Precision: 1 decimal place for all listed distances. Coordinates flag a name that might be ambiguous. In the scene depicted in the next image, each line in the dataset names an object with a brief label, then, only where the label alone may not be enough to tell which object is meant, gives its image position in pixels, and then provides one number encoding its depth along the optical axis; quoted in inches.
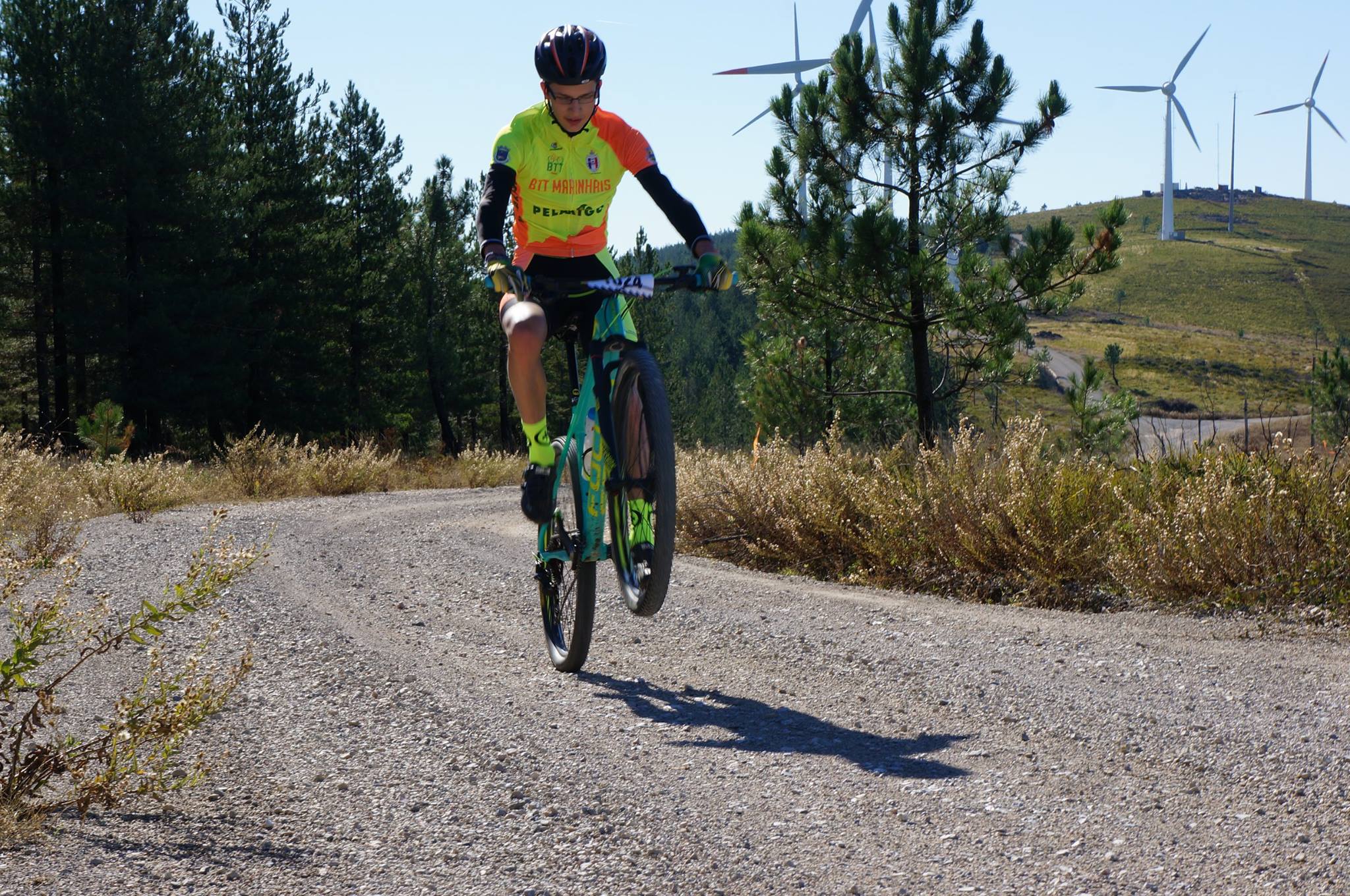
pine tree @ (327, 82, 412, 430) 1539.1
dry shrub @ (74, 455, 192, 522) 519.5
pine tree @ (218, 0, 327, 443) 1363.6
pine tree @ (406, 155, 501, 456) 1726.1
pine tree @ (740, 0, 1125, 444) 551.2
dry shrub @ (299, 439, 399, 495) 660.7
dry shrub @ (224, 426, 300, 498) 633.6
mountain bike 182.9
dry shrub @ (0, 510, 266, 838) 133.9
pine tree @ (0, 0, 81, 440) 1080.8
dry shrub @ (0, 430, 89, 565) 331.3
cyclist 196.5
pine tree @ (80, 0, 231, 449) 1095.0
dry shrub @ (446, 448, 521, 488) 803.4
